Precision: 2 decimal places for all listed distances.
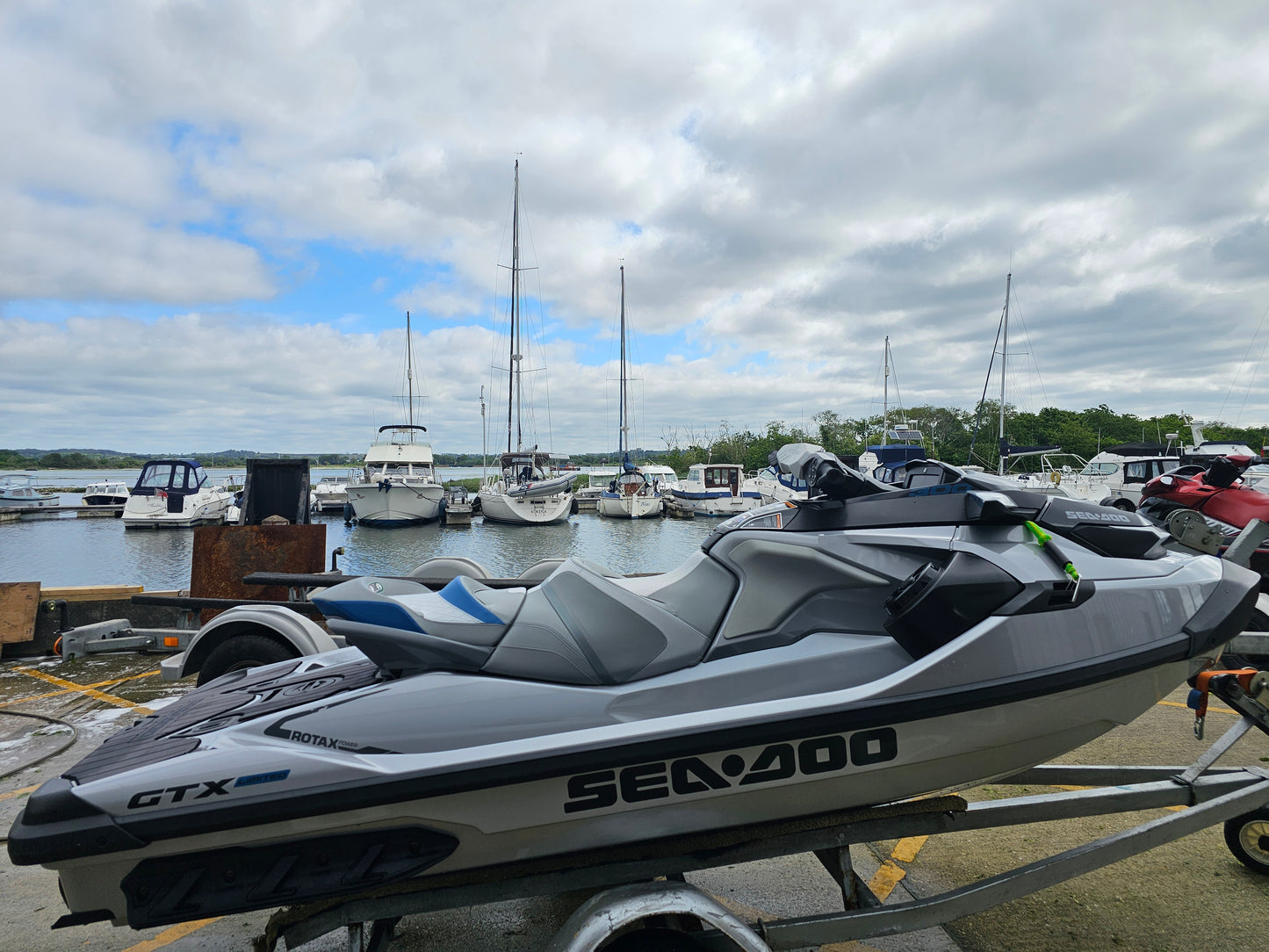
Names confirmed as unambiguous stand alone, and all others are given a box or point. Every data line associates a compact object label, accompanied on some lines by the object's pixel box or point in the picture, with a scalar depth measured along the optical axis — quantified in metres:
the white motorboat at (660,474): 44.69
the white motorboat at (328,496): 43.53
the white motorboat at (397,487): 32.78
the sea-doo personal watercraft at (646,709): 1.59
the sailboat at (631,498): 38.03
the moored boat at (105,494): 45.94
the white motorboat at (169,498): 32.81
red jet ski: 4.82
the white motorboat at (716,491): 34.94
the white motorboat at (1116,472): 20.33
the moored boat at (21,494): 44.62
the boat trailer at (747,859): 1.66
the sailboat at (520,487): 33.81
